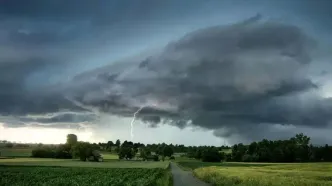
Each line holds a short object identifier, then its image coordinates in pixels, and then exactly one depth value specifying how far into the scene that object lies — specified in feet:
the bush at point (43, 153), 563.89
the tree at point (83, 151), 583.58
